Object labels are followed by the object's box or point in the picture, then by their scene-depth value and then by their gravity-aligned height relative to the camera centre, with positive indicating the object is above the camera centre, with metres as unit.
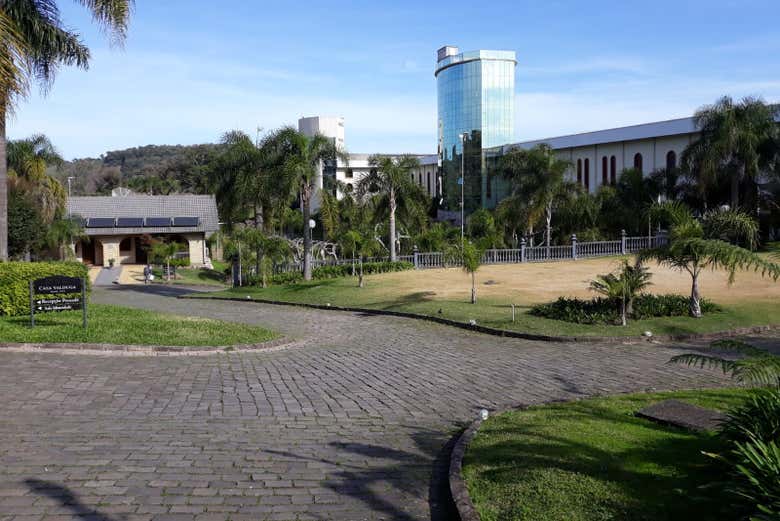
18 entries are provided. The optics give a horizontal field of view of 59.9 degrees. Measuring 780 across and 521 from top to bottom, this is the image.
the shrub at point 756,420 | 5.13 -1.42
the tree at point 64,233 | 41.62 +1.07
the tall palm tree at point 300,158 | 26.09 +3.52
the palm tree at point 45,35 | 16.97 +5.83
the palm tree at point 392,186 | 30.53 +2.73
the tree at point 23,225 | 36.56 +1.40
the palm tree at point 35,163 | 36.88 +4.81
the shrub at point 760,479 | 4.04 -1.51
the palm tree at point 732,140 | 35.66 +5.33
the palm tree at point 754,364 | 5.60 -1.07
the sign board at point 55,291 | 13.46 -0.83
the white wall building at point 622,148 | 50.00 +7.56
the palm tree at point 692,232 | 14.51 +0.19
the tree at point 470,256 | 19.05 -0.35
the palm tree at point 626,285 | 15.27 -0.99
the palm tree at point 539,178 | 38.16 +3.67
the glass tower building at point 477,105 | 77.44 +16.07
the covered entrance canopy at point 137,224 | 49.78 +1.87
